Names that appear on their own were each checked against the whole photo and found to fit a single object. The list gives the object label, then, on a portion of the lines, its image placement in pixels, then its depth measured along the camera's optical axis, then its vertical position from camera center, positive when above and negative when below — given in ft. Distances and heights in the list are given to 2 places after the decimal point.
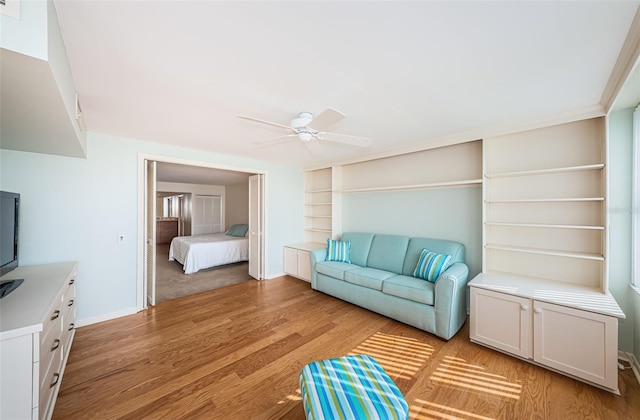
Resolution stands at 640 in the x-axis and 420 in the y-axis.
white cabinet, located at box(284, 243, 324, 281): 14.42 -3.20
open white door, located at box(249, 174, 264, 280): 14.92 -1.11
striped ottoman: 3.92 -3.38
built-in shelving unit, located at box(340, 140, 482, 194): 10.07 +2.02
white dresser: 3.73 -2.49
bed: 16.98 -3.27
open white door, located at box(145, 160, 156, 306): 10.82 -0.89
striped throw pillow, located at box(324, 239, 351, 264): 12.97 -2.28
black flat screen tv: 5.74 -0.58
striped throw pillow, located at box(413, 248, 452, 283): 9.18 -2.18
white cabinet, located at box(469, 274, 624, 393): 5.86 -3.20
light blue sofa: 8.22 -2.95
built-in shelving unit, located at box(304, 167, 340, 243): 15.08 +0.40
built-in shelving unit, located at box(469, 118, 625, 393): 6.16 -1.56
